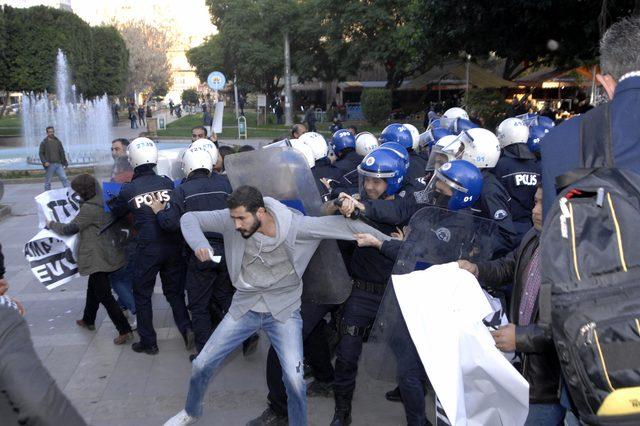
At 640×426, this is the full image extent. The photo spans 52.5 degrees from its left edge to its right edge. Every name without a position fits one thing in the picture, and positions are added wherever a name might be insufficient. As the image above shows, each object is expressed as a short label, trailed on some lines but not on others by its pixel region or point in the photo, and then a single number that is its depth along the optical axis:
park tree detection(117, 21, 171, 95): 63.53
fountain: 22.08
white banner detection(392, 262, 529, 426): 2.50
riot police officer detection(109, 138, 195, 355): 5.42
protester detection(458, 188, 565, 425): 2.24
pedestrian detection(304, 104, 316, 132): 29.97
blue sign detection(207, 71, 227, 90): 19.33
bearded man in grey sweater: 3.83
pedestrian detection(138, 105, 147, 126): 43.84
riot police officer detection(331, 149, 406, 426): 4.15
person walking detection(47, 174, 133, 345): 5.74
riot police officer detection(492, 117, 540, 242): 5.51
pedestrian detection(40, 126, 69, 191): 14.69
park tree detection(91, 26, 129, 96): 41.44
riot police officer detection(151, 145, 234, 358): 5.20
